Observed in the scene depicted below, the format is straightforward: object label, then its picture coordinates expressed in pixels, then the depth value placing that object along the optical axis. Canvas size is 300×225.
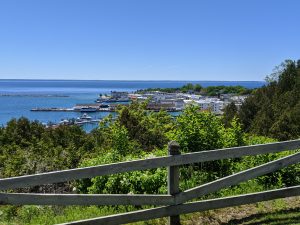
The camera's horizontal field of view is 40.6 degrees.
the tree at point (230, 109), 73.51
